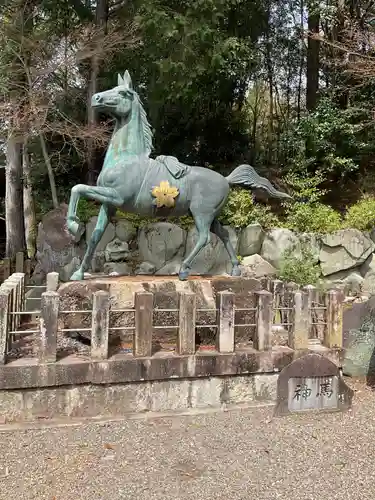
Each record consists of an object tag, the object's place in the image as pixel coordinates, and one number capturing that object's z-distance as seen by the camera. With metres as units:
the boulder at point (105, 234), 10.24
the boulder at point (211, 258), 9.98
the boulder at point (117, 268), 9.78
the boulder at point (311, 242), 10.36
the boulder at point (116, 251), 9.98
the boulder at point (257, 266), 9.94
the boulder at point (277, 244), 10.16
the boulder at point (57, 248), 10.38
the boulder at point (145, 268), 9.78
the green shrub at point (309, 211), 10.46
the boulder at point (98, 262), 10.05
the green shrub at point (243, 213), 10.34
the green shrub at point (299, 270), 9.34
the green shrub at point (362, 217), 10.28
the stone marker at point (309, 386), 4.27
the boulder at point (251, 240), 10.33
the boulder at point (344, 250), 10.16
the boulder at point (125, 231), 10.31
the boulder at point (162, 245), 10.09
